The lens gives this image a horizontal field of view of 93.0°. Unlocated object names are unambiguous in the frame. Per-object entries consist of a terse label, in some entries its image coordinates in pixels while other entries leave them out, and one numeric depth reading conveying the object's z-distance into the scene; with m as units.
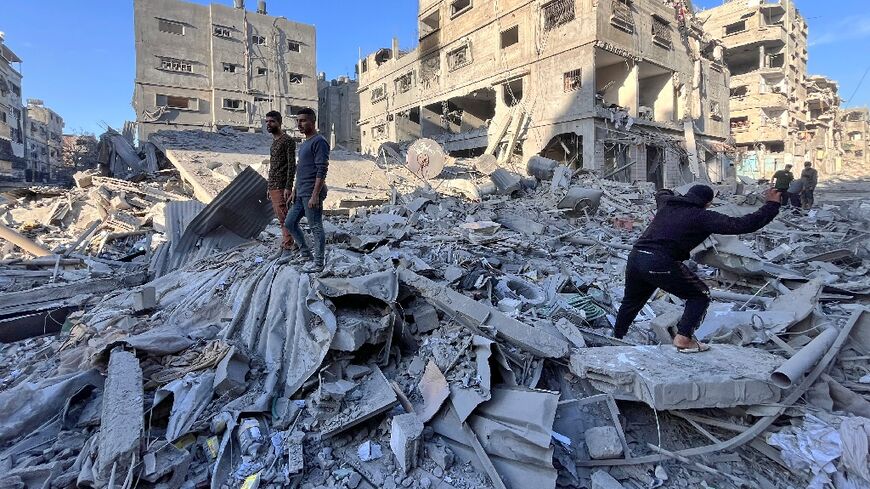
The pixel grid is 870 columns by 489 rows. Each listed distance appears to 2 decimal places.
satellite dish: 13.45
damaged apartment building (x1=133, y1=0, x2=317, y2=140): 25.66
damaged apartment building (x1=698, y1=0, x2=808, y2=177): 31.36
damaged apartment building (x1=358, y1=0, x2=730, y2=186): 17.92
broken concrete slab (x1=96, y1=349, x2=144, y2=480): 2.21
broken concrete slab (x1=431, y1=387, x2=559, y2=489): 2.32
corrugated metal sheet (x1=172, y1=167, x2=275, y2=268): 6.10
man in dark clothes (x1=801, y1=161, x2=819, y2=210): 11.10
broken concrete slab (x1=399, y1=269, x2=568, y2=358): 3.03
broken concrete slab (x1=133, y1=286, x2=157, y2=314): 4.43
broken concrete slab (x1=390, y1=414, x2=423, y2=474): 2.40
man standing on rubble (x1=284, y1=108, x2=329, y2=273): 4.21
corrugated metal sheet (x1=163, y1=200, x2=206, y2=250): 6.64
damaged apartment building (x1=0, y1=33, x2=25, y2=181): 29.44
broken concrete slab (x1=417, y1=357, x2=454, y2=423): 2.72
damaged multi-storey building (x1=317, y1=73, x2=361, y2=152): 37.22
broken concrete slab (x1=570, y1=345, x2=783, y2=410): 2.46
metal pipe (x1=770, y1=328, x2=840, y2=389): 2.33
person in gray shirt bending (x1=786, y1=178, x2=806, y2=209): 11.08
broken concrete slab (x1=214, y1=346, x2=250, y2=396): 2.91
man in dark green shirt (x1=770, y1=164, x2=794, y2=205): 9.97
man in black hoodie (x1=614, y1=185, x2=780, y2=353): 3.07
